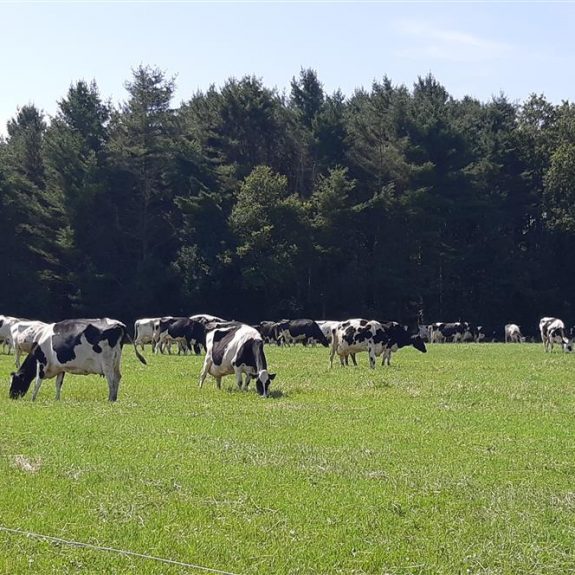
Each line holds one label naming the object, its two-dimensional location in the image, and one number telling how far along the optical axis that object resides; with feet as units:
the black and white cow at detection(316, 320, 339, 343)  169.13
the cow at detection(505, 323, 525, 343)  203.41
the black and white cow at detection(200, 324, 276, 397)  73.15
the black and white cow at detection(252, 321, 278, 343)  171.83
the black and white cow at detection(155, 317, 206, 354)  134.10
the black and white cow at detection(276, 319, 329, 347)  164.55
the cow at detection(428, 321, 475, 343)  205.46
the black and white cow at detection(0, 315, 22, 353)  125.80
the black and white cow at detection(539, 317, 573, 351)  142.41
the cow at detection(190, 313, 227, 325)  142.98
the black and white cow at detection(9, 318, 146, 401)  66.39
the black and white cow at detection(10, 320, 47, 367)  104.88
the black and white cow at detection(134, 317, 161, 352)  149.13
